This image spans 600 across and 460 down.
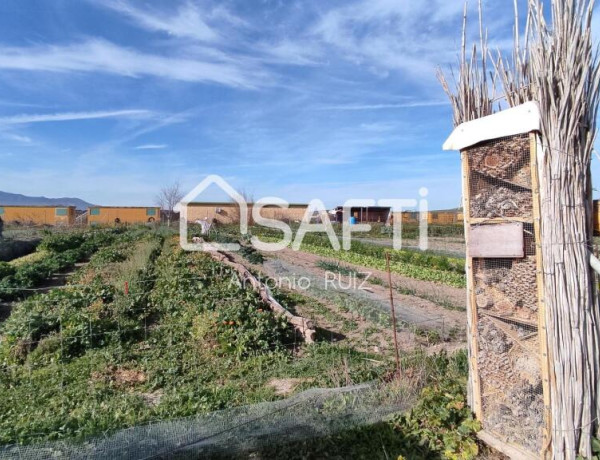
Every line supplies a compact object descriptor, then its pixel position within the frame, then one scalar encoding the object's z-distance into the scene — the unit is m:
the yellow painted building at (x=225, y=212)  37.06
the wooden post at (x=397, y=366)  4.10
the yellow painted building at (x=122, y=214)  40.78
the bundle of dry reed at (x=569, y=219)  2.63
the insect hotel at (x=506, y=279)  2.88
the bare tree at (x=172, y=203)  39.03
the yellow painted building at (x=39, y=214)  39.56
